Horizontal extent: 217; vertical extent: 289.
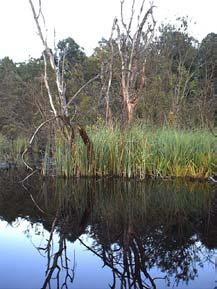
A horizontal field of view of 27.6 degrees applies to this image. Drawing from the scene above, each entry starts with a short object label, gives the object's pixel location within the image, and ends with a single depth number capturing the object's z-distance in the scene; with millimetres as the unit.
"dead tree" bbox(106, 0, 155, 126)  9398
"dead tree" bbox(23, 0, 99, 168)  8102
